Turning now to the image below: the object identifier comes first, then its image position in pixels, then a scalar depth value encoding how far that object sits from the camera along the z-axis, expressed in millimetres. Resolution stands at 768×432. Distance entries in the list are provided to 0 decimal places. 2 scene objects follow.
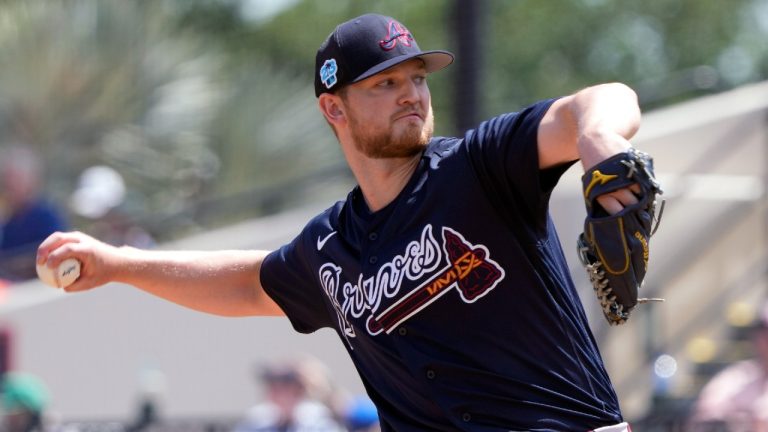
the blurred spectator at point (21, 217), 21641
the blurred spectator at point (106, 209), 23078
